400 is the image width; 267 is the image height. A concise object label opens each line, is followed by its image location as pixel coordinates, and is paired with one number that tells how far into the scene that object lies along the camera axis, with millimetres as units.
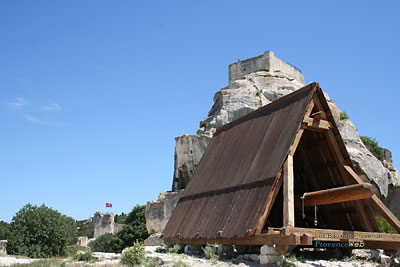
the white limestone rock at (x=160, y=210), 29959
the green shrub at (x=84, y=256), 11950
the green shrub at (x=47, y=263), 10473
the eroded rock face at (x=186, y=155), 29547
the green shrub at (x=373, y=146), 31344
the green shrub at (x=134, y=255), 10648
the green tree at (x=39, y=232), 20578
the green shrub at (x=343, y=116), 28528
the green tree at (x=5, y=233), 21016
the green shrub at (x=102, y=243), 42684
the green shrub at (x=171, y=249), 13602
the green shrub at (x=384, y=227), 19250
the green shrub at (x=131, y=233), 37031
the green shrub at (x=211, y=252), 11848
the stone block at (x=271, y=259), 10320
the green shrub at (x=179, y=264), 9880
